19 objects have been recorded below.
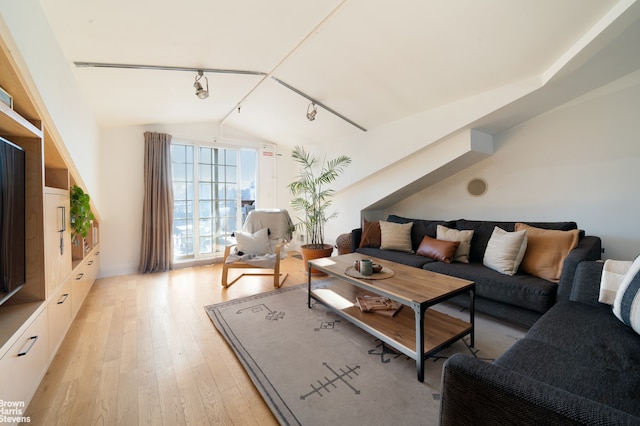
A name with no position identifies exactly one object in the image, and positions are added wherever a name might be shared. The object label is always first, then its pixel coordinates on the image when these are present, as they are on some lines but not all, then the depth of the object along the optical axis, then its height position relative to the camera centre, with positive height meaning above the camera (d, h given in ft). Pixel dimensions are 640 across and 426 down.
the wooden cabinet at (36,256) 4.06 -0.84
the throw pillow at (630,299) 4.05 -1.48
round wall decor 10.74 +1.07
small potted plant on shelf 7.46 +0.13
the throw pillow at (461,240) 9.15 -1.00
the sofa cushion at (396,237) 10.85 -1.02
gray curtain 12.35 +0.40
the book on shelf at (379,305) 6.62 -2.44
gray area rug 4.34 -3.22
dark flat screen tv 4.26 -0.01
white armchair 10.11 -1.27
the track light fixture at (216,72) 6.91 +4.38
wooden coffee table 5.11 -2.55
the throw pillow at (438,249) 9.00 -1.32
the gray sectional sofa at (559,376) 2.10 -1.98
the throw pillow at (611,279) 4.85 -1.31
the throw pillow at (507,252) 7.53 -1.20
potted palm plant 12.36 +1.14
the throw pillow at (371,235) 11.43 -0.97
